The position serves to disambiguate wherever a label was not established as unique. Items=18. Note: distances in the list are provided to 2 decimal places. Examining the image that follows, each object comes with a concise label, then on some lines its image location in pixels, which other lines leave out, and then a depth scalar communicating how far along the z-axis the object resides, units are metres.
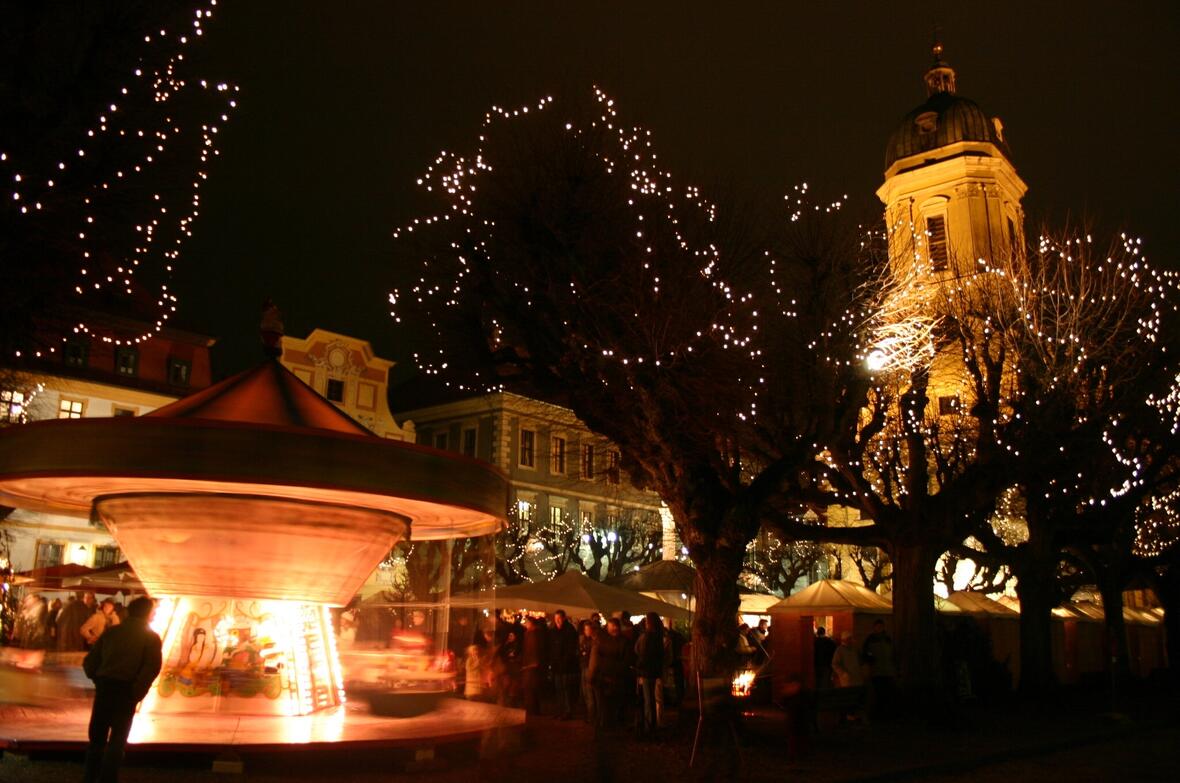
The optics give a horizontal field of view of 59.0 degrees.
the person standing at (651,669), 14.63
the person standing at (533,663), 17.06
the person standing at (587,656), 15.91
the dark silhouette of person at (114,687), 8.41
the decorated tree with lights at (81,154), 11.45
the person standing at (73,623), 12.70
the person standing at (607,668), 14.89
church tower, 43.88
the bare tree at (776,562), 49.50
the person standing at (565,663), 17.41
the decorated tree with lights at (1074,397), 20.81
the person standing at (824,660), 19.94
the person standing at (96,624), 12.71
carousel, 10.27
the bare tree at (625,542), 43.47
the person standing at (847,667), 17.97
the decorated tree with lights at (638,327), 15.29
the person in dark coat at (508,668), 17.91
